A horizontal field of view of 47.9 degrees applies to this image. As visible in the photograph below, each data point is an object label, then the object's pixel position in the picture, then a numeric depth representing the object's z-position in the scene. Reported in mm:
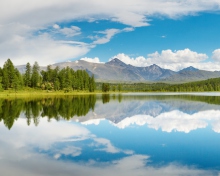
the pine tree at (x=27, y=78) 158875
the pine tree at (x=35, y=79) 159875
